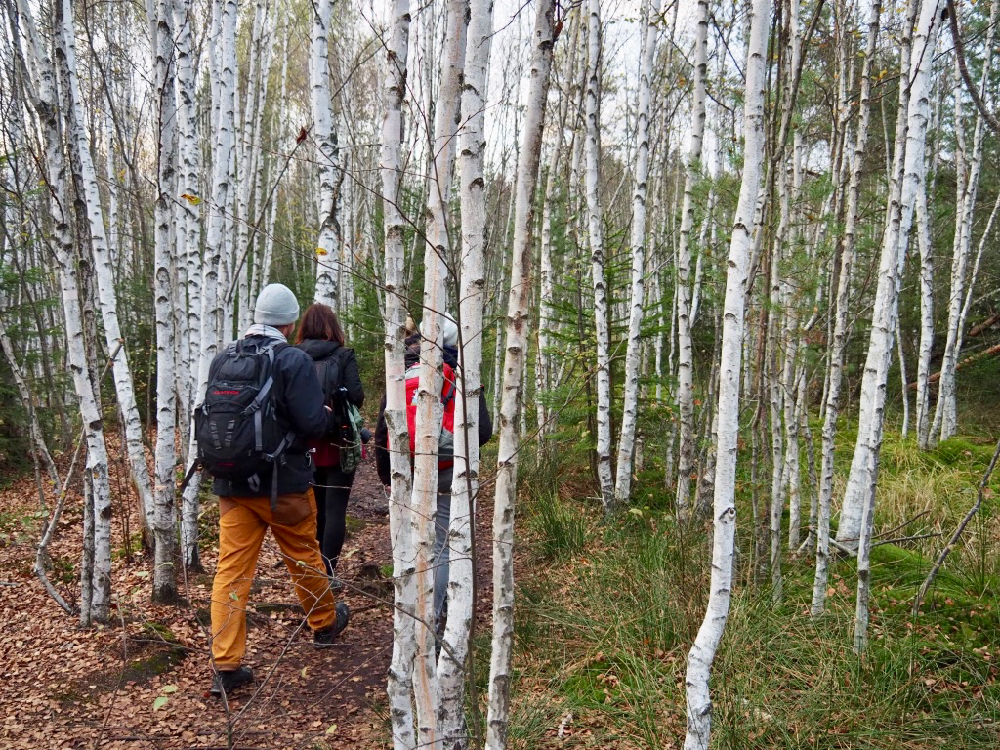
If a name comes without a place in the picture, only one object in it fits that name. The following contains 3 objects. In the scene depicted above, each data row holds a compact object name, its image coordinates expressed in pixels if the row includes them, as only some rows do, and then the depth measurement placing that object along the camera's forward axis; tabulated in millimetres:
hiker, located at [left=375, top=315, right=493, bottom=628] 3303
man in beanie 3195
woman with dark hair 3781
